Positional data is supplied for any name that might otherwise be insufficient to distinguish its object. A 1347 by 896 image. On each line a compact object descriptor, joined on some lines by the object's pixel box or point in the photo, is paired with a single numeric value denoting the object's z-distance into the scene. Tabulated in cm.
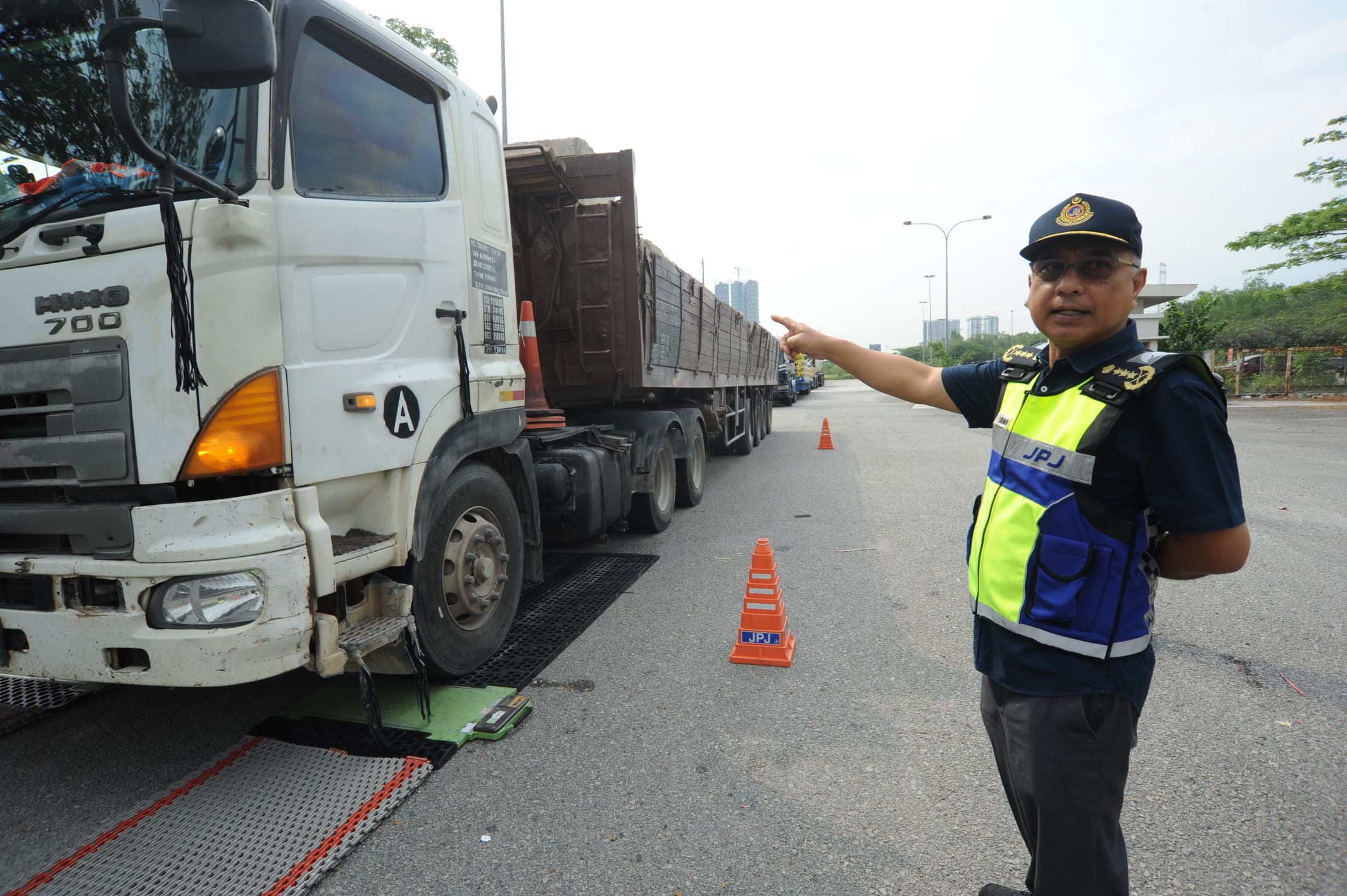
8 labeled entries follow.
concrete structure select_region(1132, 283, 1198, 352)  3931
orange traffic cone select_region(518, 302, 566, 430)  466
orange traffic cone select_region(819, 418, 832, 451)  1342
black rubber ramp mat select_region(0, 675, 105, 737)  320
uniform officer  145
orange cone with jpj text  380
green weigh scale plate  307
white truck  229
